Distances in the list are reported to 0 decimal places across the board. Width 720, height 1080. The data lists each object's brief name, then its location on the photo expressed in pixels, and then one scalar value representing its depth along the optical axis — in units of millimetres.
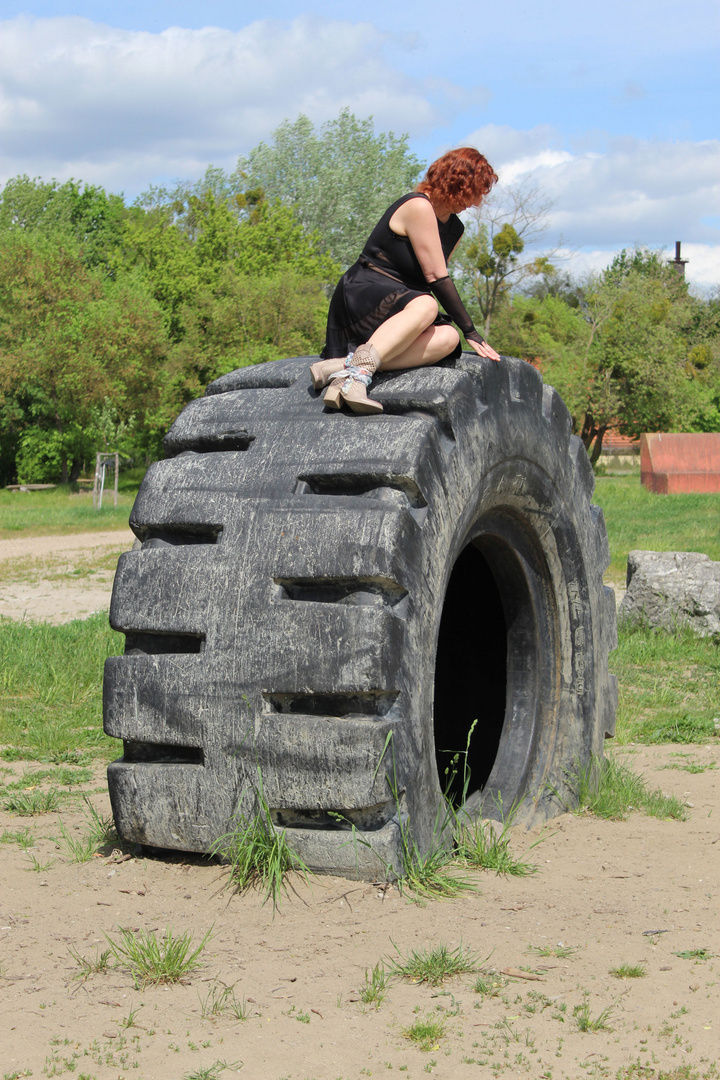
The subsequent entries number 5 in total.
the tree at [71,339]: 35844
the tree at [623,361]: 40500
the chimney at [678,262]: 90062
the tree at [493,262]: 39500
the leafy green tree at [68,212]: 52406
